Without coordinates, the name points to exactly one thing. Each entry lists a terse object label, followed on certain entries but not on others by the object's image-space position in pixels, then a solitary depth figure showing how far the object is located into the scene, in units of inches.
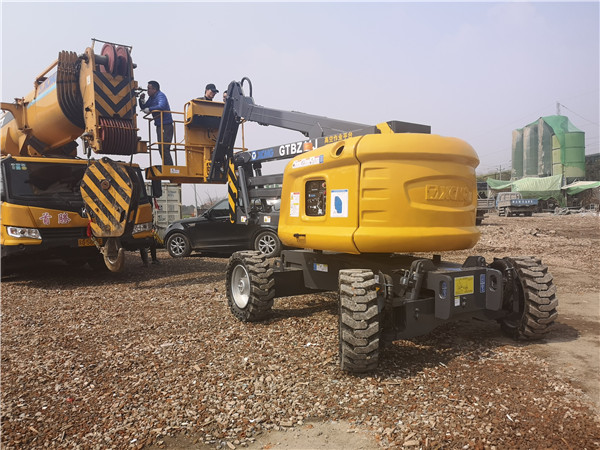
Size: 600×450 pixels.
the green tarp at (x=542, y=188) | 1364.4
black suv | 396.5
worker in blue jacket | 321.4
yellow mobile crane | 270.2
